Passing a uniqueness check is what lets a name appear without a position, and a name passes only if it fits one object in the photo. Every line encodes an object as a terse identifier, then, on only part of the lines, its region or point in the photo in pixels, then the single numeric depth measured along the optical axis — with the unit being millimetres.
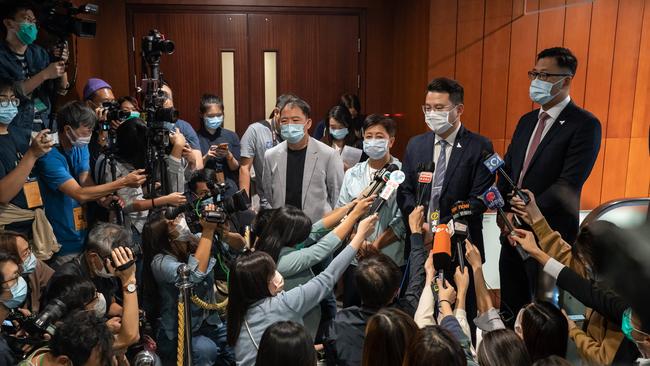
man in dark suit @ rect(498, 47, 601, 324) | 2768
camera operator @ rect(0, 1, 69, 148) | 2992
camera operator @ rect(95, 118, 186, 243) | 3018
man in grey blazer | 3387
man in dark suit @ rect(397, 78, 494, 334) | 2830
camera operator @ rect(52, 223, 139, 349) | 2209
